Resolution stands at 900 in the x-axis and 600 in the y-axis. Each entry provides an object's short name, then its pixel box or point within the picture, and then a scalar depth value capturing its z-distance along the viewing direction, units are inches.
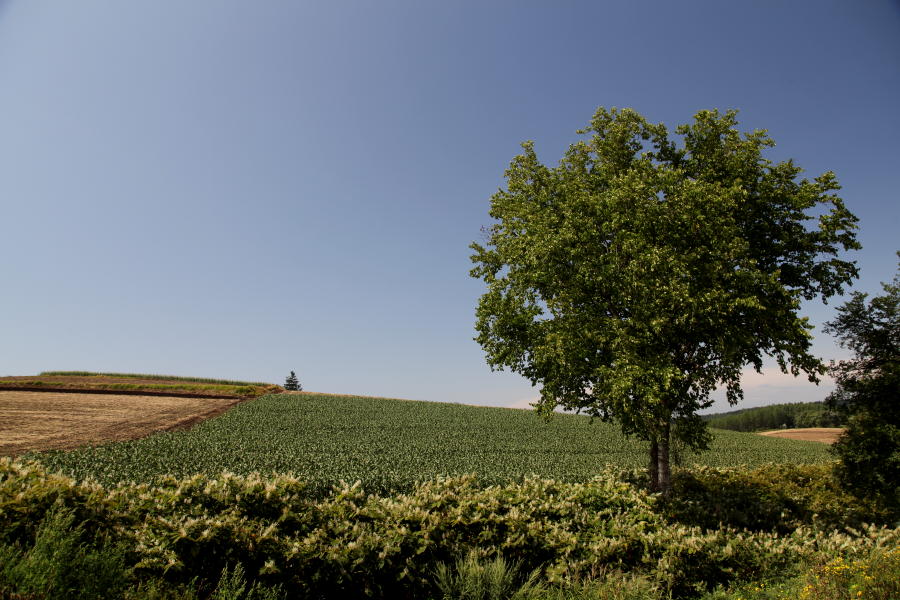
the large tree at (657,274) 619.5
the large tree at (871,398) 817.5
